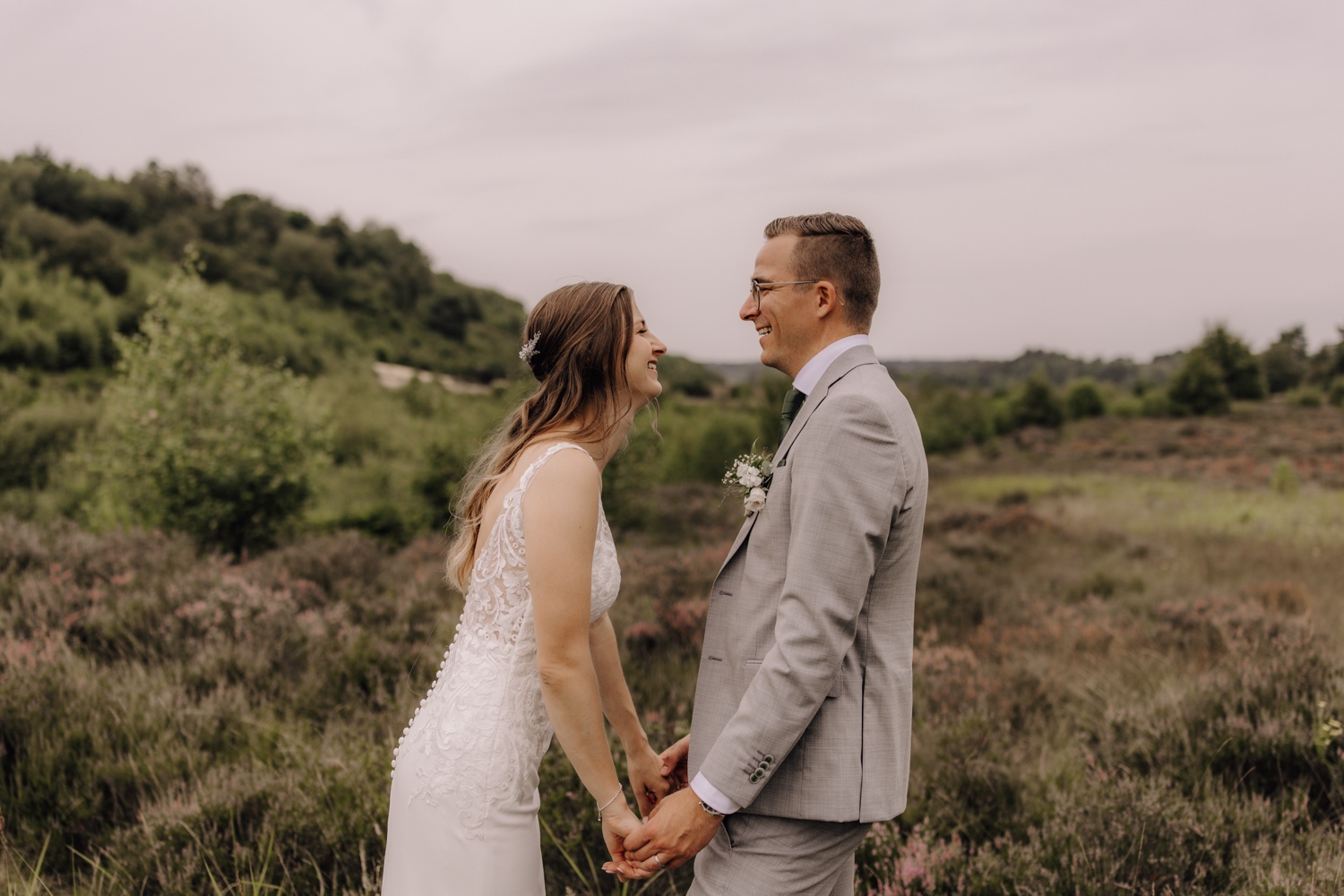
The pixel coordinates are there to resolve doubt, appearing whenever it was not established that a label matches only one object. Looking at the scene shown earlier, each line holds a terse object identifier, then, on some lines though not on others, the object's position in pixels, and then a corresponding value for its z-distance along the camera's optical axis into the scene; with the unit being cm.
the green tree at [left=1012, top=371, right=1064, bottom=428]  4303
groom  169
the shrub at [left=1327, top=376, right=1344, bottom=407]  4128
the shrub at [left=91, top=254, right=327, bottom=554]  1107
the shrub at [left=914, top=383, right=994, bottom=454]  3666
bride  197
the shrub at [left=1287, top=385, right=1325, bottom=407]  4219
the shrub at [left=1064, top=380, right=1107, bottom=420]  4569
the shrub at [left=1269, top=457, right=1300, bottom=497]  2016
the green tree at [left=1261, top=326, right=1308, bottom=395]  5144
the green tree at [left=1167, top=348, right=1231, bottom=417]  4234
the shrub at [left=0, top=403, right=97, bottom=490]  1997
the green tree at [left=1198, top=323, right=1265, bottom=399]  4547
